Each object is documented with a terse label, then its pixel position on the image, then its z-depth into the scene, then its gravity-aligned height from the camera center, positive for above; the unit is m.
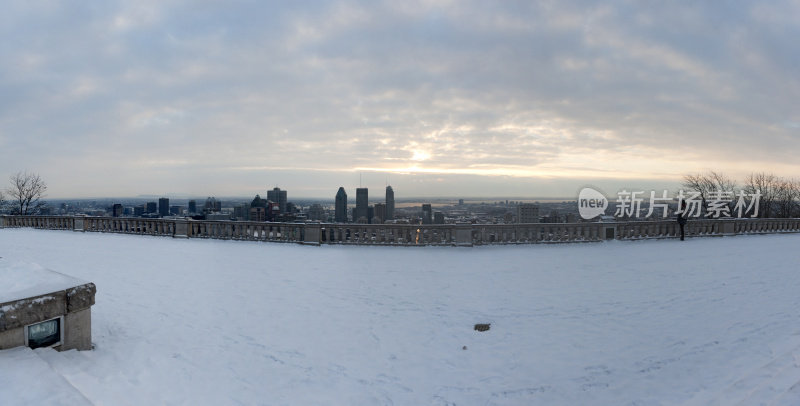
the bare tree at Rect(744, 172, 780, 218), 42.03 +1.46
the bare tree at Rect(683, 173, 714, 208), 40.25 +1.73
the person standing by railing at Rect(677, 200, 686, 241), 17.39 -0.74
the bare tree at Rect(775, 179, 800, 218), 37.67 +0.36
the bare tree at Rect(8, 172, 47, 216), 36.88 +0.96
